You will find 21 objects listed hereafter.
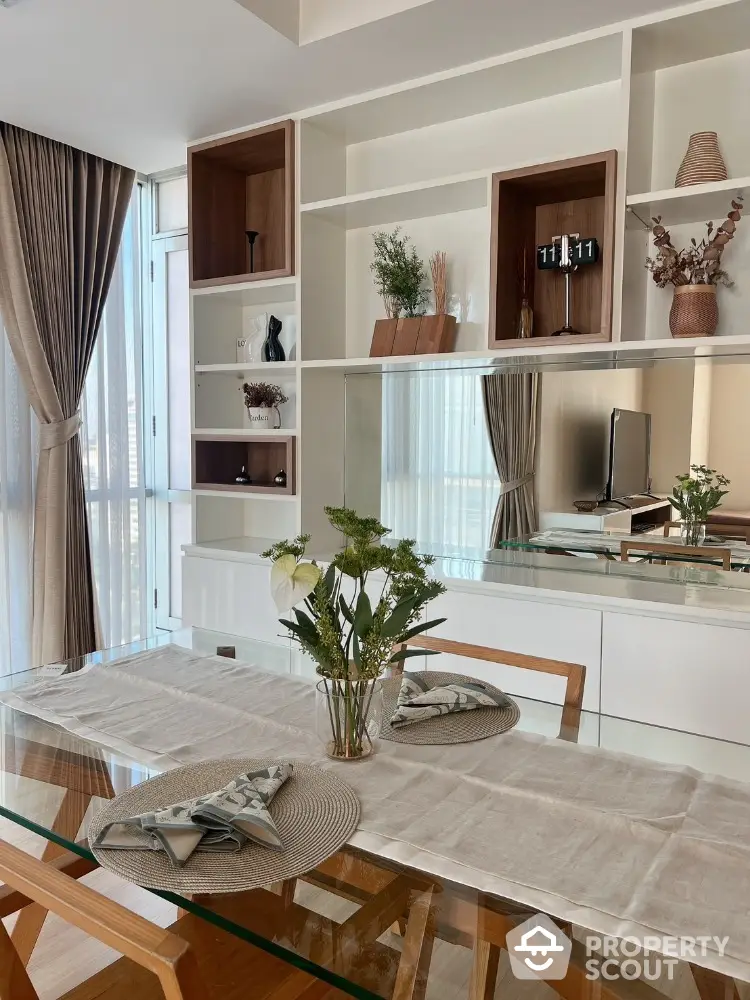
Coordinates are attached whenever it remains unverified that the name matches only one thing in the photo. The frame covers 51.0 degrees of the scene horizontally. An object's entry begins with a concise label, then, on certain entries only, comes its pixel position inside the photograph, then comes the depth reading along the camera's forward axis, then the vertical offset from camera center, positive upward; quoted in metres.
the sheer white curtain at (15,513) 3.37 -0.38
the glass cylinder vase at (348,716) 1.37 -0.51
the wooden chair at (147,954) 0.82 -0.63
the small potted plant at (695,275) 2.40 +0.50
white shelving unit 2.45 +0.85
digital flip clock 2.61 +0.59
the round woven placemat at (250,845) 1.05 -0.59
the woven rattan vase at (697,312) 2.40 +0.37
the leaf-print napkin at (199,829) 1.11 -0.57
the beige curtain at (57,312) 3.29 +0.50
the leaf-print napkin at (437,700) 1.59 -0.56
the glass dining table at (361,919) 0.91 -0.62
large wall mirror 2.57 -0.09
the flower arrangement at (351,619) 1.33 -0.33
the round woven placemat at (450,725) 1.50 -0.59
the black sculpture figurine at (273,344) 3.35 +0.36
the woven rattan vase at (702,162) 2.36 +0.82
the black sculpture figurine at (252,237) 3.42 +0.84
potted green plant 3.00 +0.53
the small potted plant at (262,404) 3.39 +0.11
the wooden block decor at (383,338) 3.02 +0.36
